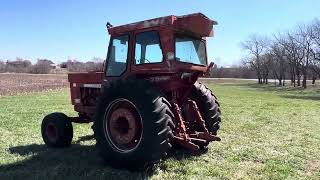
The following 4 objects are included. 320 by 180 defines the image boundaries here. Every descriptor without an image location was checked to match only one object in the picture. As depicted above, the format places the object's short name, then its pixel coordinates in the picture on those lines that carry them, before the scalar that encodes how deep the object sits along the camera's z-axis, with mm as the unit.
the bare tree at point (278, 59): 50053
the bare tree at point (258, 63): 58694
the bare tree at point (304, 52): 42209
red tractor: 4645
